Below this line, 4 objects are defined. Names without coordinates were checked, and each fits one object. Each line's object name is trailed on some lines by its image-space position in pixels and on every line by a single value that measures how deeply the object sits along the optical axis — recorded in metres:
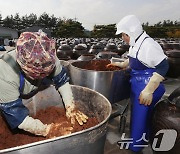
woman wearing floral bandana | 1.35
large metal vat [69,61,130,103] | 2.88
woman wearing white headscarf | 2.31
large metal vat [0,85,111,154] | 1.17
